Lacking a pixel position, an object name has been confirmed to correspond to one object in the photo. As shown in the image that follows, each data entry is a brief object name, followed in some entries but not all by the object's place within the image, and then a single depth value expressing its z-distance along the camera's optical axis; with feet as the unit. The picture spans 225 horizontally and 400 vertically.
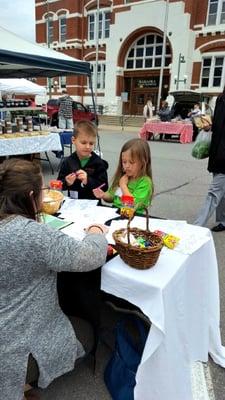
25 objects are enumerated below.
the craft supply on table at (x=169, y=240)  5.89
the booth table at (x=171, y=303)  4.86
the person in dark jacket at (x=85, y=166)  9.35
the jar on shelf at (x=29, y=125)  23.84
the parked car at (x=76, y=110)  62.13
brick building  82.89
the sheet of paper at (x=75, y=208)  7.53
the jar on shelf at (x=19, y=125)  23.26
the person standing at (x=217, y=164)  12.35
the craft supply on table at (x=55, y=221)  6.75
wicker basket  4.88
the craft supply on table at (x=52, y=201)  7.57
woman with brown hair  4.31
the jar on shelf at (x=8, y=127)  22.12
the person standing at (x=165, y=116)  50.72
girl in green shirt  8.27
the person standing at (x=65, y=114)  31.77
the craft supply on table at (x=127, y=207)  7.22
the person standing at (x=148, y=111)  63.94
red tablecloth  45.80
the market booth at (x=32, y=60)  18.30
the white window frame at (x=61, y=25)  108.06
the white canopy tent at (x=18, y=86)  44.68
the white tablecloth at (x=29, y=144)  21.02
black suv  54.39
